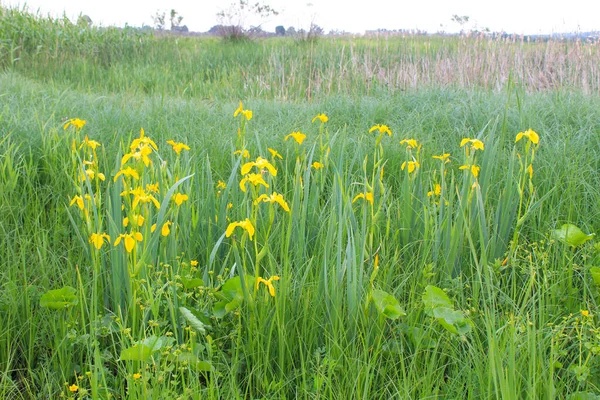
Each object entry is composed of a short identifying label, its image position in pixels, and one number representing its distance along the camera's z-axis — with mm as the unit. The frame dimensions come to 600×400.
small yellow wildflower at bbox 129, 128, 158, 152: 1808
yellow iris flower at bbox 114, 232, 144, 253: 1575
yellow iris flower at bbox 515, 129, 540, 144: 1931
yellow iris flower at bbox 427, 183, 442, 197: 2231
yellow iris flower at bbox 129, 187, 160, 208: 1627
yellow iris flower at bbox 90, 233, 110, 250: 1684
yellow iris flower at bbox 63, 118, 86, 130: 2176
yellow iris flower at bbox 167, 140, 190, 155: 2125
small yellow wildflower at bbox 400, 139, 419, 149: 2252
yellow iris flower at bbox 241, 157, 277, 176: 1621
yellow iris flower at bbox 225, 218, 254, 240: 1500
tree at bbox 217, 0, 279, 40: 13383
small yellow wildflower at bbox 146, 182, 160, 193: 1732
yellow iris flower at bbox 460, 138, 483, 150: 2006
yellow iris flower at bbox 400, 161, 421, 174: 2192
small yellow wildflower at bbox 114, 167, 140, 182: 1691
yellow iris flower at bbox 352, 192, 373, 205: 1831
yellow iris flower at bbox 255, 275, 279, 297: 1594
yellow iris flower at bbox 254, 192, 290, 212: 1586
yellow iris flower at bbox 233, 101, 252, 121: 2115
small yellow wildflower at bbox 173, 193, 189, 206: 1816
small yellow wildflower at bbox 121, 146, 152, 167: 1706
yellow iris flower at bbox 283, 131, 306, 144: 2105
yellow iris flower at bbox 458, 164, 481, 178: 2041
